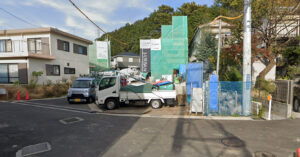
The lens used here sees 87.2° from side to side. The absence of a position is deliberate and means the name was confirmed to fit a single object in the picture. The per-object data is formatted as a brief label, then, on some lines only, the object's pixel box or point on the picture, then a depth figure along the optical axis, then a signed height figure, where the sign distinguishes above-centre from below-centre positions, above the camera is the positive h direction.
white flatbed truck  9.24 -1.02
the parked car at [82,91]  11.12 -1.05
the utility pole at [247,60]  7.60 +0.79
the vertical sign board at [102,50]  29.41 +5.09
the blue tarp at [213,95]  7.82 -0.95
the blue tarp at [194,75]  12.08 +0.08
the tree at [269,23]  11.31 +4.08
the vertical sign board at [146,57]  25.28 +3.17
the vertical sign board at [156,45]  24.44 +4.86
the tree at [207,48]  18.23 +3.31
